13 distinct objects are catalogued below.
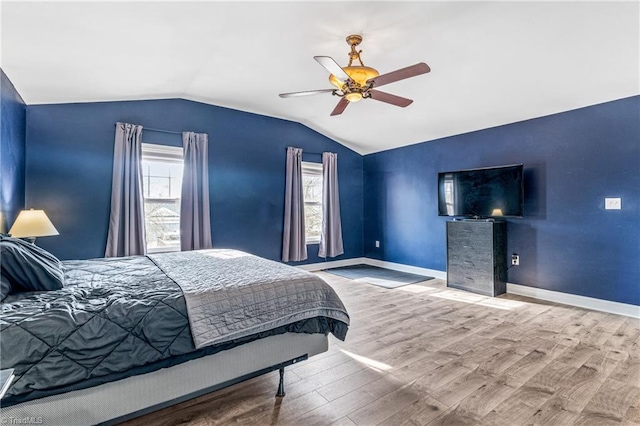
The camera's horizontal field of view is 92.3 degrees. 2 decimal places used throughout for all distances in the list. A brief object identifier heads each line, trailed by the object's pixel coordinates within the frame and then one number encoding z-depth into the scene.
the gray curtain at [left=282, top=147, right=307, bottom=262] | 5.23
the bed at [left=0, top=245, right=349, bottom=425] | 1.29
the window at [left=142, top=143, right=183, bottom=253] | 4.24
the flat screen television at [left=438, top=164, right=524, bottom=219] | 3.93
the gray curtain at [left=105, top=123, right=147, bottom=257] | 3.83
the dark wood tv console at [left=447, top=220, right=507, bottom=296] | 4.02
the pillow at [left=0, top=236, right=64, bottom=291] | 1.61
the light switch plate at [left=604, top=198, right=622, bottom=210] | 3.32
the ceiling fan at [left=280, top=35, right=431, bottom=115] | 2.30
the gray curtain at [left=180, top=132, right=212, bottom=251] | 4.33
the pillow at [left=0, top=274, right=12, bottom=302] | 1.52
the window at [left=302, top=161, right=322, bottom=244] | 5.72
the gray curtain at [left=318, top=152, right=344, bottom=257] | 5.73
